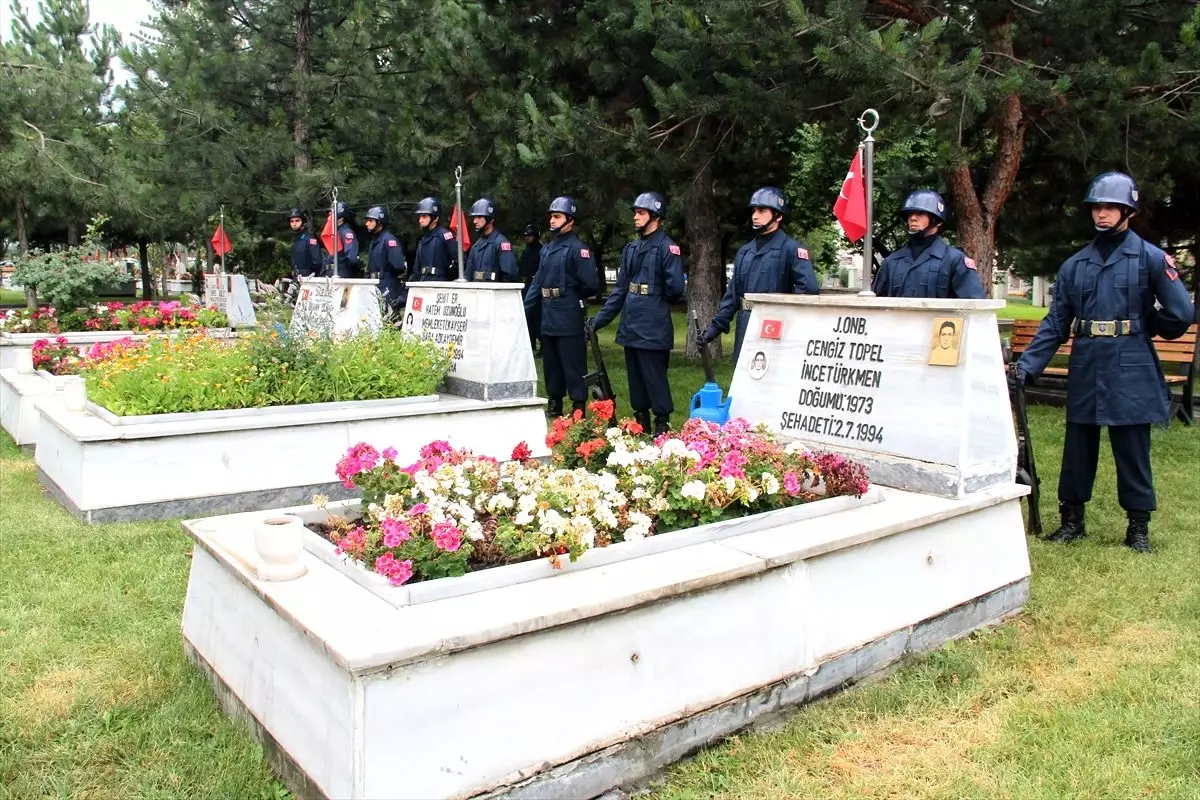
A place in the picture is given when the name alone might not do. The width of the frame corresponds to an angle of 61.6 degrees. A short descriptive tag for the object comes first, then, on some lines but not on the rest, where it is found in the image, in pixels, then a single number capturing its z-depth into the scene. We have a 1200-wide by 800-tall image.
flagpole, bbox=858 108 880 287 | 5.03
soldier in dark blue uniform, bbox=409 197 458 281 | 11.70
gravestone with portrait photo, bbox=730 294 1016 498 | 4.57
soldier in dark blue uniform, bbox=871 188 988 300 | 6.20
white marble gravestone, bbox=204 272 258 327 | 15.17
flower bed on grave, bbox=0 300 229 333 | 11.65
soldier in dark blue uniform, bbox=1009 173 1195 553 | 5.46
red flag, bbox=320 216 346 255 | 11.98
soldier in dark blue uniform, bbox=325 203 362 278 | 12.64
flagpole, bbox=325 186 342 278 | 11.20
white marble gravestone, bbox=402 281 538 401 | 7.92
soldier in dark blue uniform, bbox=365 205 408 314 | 12.30
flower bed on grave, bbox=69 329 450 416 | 6.75
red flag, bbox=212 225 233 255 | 19.09
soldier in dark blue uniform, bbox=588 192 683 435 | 8.07
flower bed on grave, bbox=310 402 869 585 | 3.36
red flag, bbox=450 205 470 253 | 8.62
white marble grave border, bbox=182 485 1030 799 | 2.75
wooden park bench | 10.06
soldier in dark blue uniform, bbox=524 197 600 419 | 9.22
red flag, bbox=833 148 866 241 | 5.43
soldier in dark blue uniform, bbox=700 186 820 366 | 7.02
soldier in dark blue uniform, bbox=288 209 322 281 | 14.73
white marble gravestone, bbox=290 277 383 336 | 9.65
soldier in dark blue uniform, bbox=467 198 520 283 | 10.19
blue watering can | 5.83
